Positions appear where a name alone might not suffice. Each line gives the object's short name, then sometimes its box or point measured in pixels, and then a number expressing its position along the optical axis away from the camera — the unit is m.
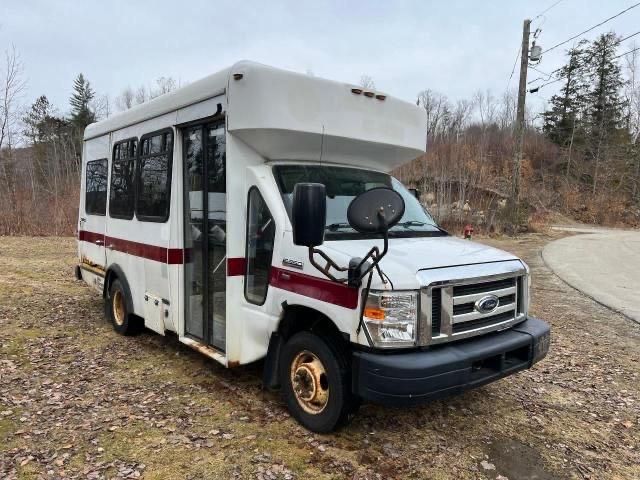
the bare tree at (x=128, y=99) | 51.16
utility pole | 18.64
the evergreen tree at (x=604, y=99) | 43.44
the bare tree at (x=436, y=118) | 33.50
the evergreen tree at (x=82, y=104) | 50.09
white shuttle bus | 3.22
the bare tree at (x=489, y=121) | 45.36
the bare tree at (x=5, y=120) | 21.02
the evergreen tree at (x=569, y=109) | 45.16
